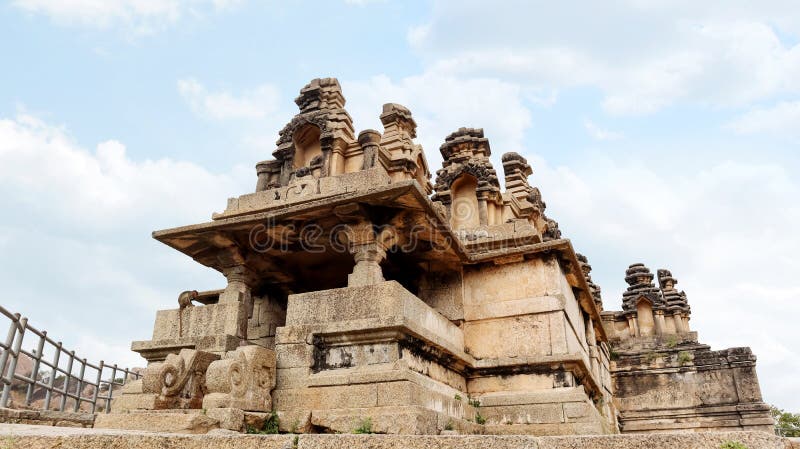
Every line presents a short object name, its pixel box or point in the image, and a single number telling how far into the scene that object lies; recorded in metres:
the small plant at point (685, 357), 18.98
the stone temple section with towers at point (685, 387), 17.98
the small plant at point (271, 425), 7.42
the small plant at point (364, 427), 6.97
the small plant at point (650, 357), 19.36
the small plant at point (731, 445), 3.29
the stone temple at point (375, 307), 7.50
